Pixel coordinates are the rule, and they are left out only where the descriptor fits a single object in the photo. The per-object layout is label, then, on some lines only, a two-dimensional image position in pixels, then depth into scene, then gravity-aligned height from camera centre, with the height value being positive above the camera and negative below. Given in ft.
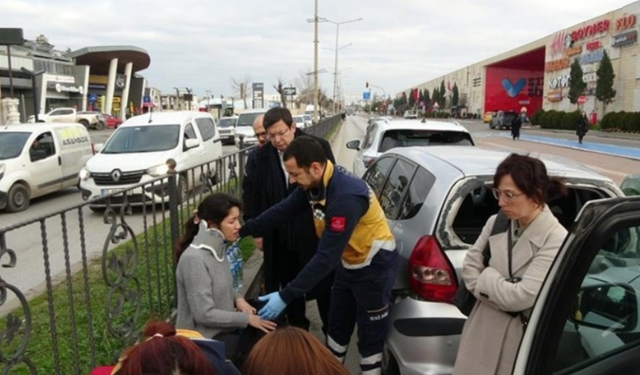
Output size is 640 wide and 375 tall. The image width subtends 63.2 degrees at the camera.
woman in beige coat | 6.84 -2.17
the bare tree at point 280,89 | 188.42 +8.68
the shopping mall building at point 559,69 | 127.65 +13.84
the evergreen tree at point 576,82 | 141.18 +7.13
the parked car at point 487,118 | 204.51 -3.55
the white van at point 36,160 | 34.78 -3.56
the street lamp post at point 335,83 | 185.90 +10.67
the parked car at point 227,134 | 92.49 -4.14
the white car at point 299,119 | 112.68 -2.05
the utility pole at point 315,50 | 104.99 +11.92
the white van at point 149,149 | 33.30 -2.74
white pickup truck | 127.95 -1.59
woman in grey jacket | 8.71 -2.91
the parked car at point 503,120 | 154.40 -3.30
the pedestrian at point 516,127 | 101.65 -3.53
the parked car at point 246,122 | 78.83 -1.89
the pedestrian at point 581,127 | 90.33 -3.21
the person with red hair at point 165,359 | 4.03 -1.95
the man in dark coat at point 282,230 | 12.32 -2.87
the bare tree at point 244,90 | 305.49 +11.88
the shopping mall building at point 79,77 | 161.07 +12.69
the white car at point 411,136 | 25.71 -1.33
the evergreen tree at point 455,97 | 279.49 +6.48
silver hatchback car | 9.30 -2.53
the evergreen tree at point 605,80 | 127.65 +6.90
